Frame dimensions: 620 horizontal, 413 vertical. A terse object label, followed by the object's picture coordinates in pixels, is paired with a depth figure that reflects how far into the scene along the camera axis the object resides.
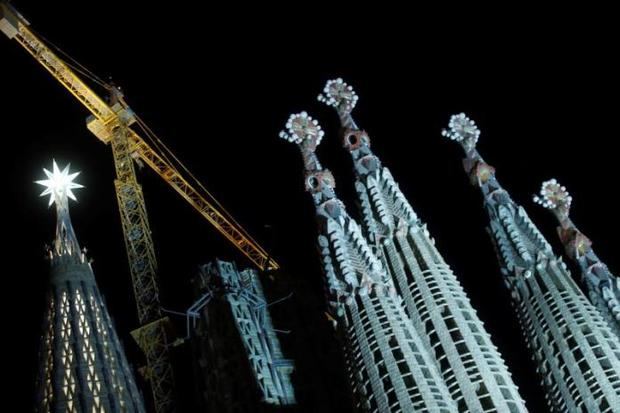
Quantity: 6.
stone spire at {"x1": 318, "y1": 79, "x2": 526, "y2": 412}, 60.30
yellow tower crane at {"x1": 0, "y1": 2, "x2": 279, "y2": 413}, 73.25
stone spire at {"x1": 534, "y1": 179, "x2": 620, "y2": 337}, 74.31
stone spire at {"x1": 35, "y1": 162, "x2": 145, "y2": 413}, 59.91
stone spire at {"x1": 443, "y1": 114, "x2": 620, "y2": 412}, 65.81
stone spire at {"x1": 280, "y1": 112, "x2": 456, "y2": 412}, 58.69
